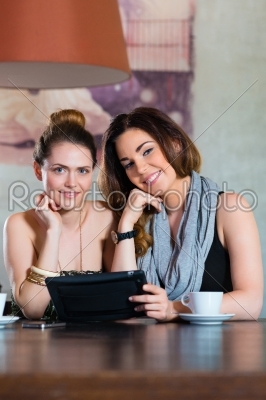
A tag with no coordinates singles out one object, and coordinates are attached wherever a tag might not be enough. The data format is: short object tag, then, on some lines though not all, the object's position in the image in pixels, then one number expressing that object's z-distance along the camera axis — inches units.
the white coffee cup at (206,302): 58.0
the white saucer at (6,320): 54.7
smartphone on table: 53.2
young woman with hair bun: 79.0
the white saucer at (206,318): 55.6
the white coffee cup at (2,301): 58.5
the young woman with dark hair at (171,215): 74.5
